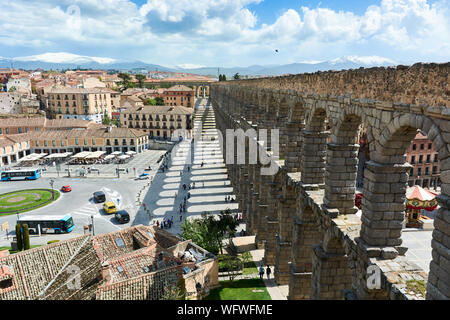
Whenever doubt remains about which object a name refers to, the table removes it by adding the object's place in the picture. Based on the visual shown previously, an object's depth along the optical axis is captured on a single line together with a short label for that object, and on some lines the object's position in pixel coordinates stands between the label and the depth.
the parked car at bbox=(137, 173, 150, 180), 53.94
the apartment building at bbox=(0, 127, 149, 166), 69.31
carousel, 30.78
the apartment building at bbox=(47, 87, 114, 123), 92.00
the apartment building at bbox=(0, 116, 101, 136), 76.56
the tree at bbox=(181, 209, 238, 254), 26.77
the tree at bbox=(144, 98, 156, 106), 111.31
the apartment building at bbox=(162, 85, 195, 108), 115.06
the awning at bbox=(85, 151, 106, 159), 64.81
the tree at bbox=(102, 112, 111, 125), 96.99
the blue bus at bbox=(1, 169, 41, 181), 54.91
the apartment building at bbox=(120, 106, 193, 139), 84.81
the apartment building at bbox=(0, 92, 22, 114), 94.69
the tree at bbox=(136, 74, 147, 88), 158.51
